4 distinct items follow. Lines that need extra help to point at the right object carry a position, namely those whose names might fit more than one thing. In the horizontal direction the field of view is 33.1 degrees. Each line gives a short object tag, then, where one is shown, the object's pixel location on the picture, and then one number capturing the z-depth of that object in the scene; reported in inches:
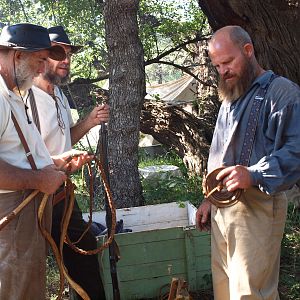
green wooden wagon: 165.6
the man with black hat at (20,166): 118.0
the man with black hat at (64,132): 156.3
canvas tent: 717.9
